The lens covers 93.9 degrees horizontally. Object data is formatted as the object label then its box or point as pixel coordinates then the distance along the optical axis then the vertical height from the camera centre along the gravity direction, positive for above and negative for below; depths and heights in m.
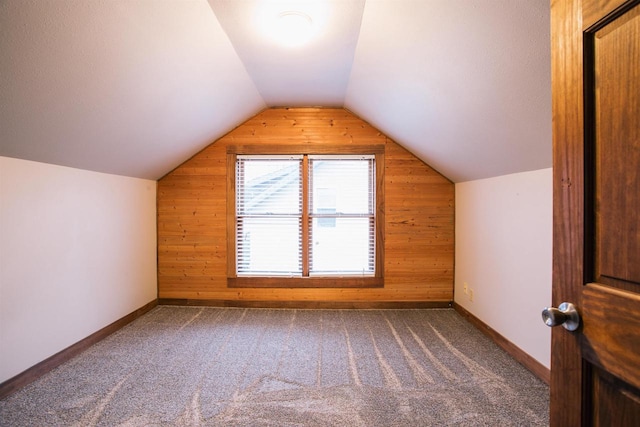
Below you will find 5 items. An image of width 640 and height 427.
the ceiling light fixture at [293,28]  1.91 +1.27
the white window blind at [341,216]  3.75 -0.01
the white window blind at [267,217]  3.76 -0.02
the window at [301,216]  3.74 -0.01
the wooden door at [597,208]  0.67 +0.01
